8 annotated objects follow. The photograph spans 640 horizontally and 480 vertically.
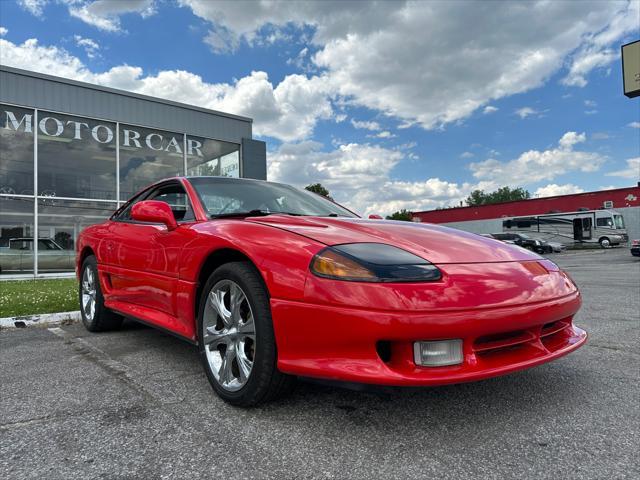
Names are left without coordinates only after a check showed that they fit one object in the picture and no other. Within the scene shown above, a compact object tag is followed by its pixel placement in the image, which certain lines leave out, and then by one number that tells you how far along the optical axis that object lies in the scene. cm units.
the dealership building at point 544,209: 3075
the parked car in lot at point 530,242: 2778
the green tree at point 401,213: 7569
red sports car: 178
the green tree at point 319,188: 4598
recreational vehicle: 2784
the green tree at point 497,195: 10481
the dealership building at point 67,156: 1149
